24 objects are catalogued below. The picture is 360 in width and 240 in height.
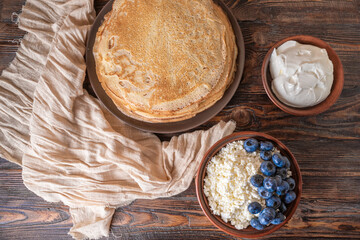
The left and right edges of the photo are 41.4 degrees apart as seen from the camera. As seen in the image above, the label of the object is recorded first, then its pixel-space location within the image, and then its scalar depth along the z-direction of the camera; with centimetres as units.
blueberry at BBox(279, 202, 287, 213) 68
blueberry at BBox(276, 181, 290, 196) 66
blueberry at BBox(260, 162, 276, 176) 66
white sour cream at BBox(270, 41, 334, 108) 69
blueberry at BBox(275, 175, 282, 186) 65
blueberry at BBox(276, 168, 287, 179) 67
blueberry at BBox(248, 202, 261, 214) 66
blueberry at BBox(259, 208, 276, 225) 66
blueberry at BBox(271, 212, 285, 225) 67
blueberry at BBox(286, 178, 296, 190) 67
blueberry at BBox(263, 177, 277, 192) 65
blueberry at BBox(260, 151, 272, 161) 67
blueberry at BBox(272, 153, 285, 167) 66
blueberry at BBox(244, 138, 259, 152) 68
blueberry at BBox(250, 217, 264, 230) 67
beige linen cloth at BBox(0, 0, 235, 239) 74
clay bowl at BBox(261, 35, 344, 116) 70
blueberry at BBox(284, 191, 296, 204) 67
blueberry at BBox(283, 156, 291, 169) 68
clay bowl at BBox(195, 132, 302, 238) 68
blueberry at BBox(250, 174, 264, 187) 66
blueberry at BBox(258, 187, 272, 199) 66
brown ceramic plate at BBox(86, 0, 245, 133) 72
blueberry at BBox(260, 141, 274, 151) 68
